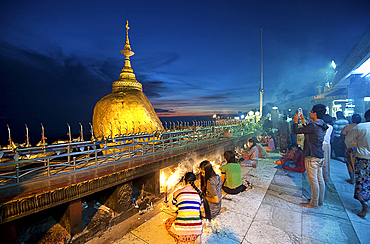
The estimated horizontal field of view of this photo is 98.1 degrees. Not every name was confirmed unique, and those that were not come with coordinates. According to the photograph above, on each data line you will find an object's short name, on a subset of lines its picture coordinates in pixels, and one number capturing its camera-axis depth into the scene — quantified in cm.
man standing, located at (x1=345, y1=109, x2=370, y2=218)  420
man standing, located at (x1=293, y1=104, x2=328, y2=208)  442
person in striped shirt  304
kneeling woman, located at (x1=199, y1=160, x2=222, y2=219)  396
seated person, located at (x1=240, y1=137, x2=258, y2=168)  808
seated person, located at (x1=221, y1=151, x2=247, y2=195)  516
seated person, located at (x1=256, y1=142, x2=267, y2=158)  1003
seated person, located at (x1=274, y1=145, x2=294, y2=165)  780
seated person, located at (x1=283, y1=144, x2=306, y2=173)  716
